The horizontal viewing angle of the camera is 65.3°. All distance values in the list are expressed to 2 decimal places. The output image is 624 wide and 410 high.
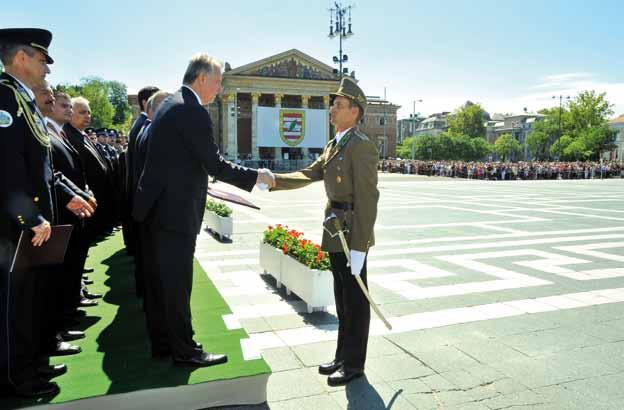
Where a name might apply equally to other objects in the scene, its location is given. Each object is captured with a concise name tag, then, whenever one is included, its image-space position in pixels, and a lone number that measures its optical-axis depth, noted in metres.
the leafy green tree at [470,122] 108.38
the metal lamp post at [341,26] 28.44
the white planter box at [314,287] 5.21
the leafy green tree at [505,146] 109.38
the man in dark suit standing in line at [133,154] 4.06
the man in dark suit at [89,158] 4.98
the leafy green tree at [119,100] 101.94
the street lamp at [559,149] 73.70
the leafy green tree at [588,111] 79.64
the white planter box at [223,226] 9.88
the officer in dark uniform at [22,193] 2.73
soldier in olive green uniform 3.44
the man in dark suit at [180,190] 3.14
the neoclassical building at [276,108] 58.50
